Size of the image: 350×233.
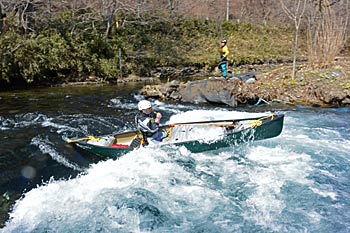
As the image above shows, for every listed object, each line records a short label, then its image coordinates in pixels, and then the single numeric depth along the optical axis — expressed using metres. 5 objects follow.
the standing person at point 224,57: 13.04
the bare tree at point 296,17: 12.22
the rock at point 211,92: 12.59
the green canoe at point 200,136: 7.23
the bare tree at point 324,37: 13.73
